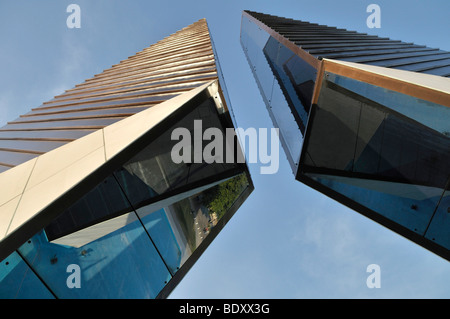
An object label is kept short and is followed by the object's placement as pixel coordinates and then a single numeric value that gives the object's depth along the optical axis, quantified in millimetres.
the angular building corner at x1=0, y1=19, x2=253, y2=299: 3051
